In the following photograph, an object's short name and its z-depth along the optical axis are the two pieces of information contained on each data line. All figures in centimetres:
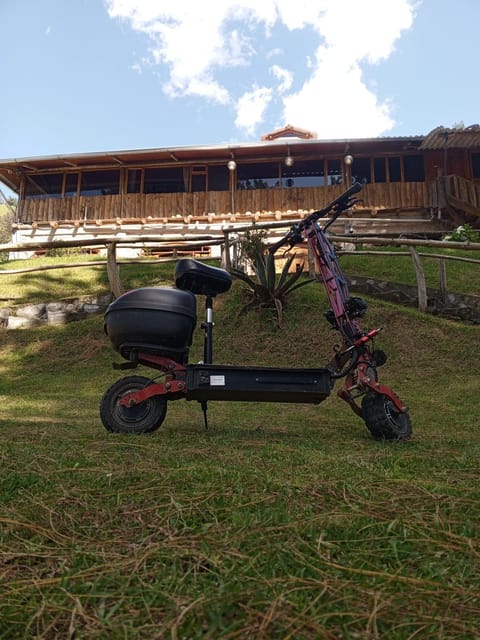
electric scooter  336
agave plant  782
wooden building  1752
